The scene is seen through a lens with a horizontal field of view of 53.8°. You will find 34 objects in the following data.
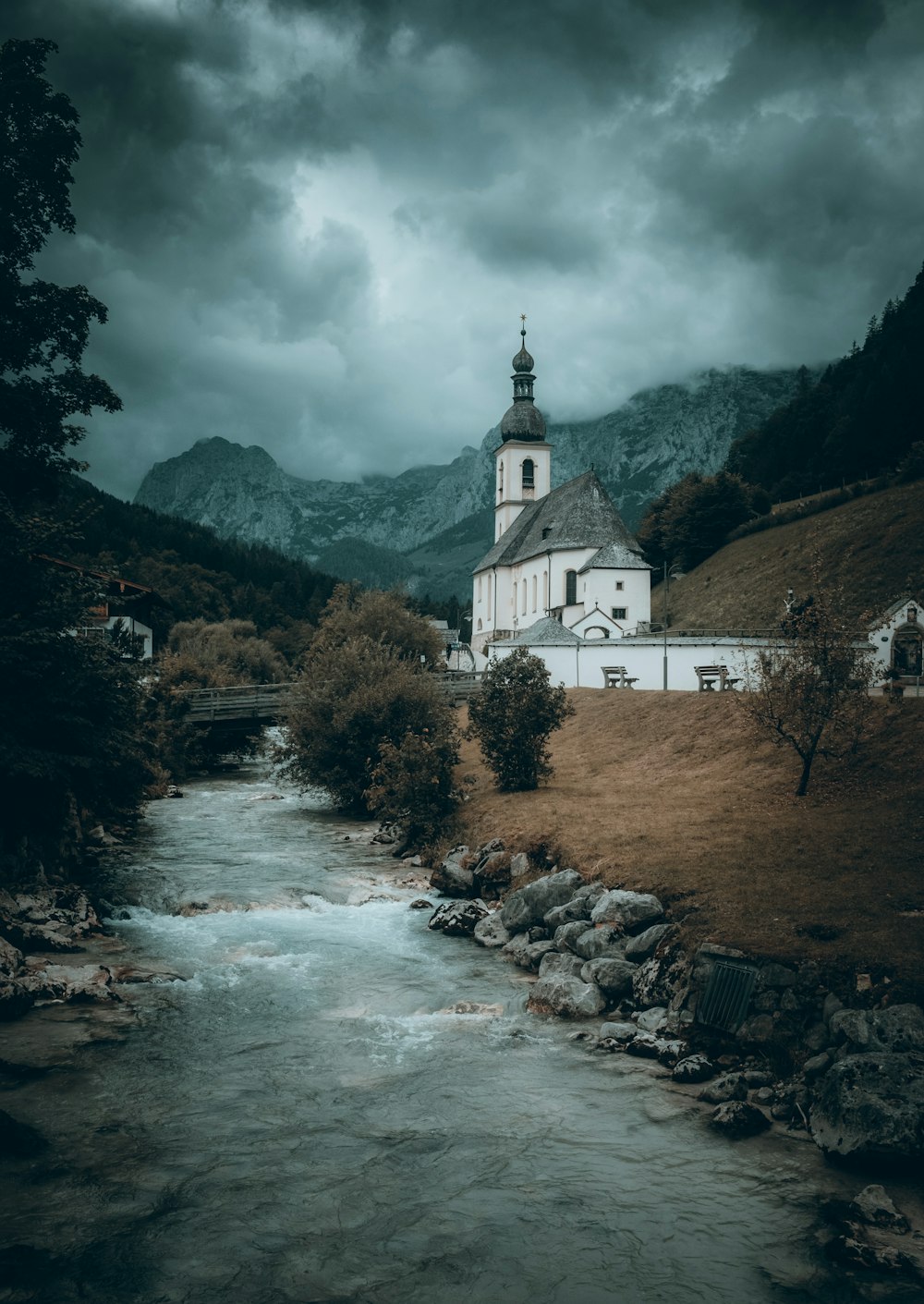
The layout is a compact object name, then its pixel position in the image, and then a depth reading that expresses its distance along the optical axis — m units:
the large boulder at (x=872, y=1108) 10.15
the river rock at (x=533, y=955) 17.77
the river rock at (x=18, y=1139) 10.45
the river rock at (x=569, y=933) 17.48
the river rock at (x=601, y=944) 16.56
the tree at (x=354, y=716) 36.31
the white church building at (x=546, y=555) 74.75
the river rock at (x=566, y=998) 15.27
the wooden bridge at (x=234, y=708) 50.92
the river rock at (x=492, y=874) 22.81
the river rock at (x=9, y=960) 15.62
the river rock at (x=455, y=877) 23.53
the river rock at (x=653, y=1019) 14.22
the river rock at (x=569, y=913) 18.44
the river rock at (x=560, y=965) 16.47
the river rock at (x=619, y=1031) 13.98
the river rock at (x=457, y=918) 20.50
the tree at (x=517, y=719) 30.72
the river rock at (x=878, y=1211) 9.20
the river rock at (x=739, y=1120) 11.19
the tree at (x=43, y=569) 21.03
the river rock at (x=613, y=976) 15.59
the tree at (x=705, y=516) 96.81
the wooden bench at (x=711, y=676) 37.81
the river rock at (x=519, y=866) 22.59
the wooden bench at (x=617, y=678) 46.00
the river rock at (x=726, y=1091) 11.91
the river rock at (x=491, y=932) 19.56
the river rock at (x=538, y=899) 19.45
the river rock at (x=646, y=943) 16.14
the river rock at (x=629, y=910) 16.98
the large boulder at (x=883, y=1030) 11.27
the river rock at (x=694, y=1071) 12.60
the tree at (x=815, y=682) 22.69
